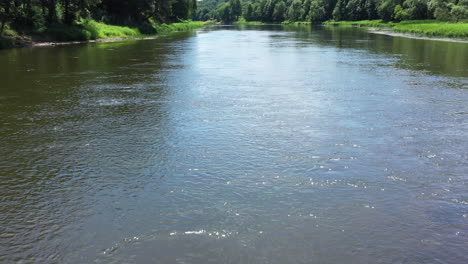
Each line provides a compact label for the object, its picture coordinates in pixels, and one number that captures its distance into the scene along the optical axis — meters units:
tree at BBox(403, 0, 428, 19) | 102.94
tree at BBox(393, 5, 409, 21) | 107.25
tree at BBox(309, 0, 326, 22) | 168.88
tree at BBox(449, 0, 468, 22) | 75.75
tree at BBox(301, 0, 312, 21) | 184.00
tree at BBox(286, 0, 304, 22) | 188.54
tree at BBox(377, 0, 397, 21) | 118.38
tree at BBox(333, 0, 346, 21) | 158.12
